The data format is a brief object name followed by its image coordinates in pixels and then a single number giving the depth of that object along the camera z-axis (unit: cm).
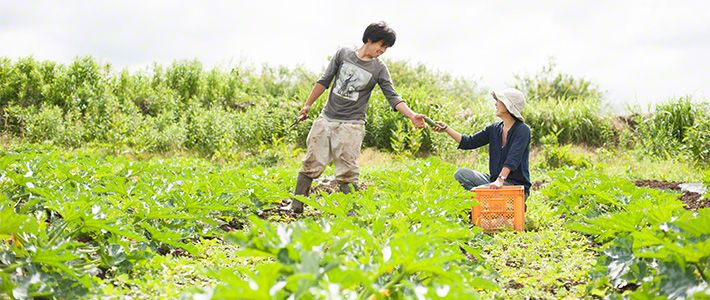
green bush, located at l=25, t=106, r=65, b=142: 1455
